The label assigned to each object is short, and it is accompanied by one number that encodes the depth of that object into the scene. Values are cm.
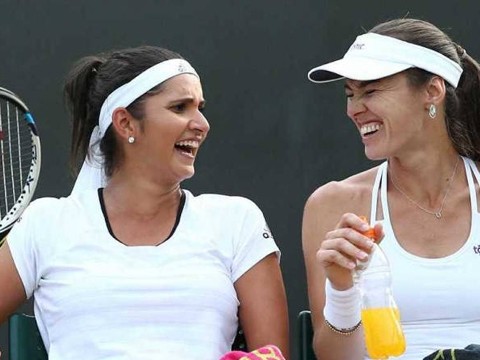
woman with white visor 686
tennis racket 770
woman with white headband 705
